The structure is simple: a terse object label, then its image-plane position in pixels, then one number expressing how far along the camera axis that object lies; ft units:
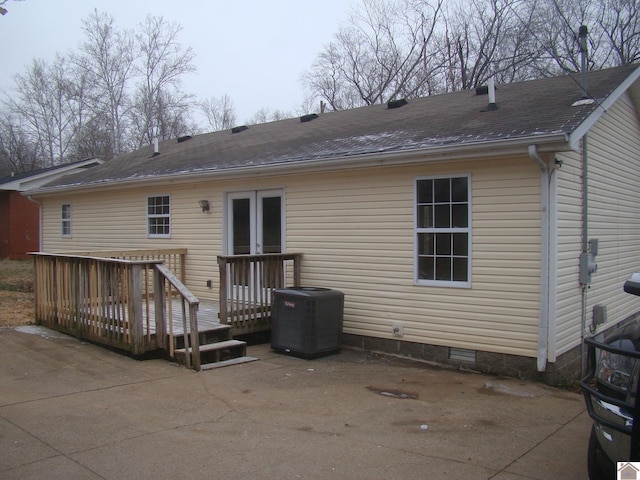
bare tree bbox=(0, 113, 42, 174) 137.28
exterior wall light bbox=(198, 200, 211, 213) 35.73
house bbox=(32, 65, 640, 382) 23.25
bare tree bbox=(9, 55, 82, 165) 135.13
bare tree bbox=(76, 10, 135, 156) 122.72
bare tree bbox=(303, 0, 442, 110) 89.59
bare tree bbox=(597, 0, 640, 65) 74.08
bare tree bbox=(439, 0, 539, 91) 76.69
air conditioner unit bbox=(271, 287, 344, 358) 25.94
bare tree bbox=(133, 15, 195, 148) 125.80
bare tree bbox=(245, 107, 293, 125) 148.52
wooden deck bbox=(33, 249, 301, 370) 24.29
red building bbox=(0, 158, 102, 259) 75.92
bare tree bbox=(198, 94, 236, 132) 157.93
